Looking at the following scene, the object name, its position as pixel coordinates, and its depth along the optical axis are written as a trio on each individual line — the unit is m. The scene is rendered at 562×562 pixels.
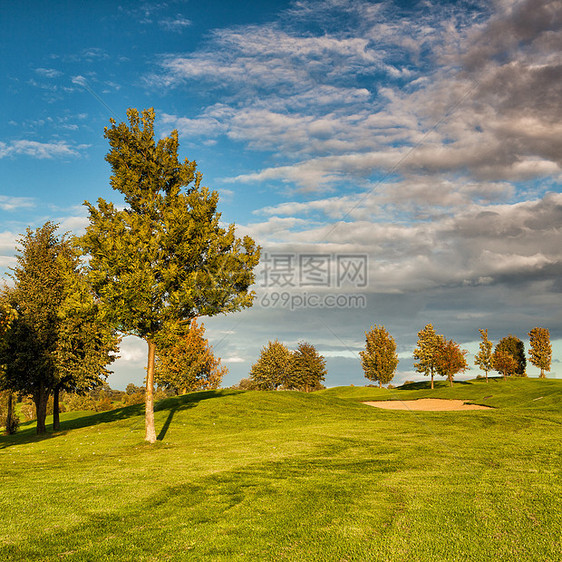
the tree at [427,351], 72.19
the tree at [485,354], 74.75
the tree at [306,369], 87.37
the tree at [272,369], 86.31
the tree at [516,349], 99.88
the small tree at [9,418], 28.86
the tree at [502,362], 74.12
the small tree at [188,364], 53.50
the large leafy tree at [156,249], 19.12
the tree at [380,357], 71.56
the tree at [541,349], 92.56
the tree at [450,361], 68.44
